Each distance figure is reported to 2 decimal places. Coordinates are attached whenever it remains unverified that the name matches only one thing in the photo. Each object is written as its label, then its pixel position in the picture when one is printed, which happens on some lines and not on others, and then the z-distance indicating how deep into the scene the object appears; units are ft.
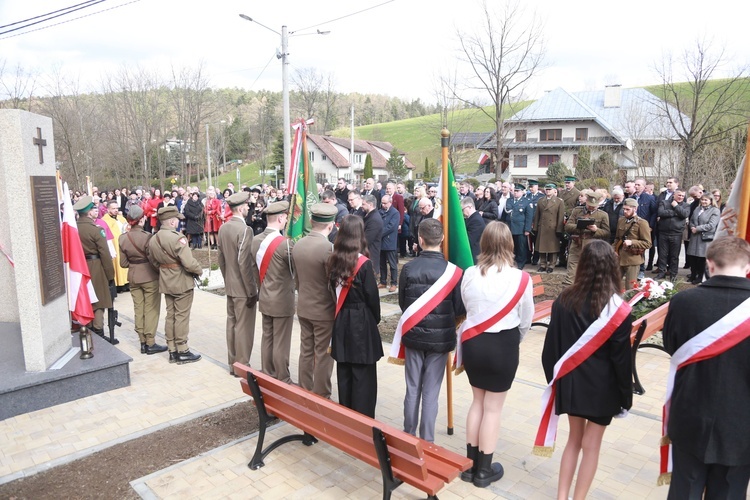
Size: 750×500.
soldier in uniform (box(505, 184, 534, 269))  41.52
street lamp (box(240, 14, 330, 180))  55.62
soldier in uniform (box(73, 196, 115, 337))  24.26
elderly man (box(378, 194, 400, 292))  36.83
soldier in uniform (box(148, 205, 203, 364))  21.95
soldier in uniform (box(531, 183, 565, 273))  40.40
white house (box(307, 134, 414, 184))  202.69
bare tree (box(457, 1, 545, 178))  89.45
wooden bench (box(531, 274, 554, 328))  22.79
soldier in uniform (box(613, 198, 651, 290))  27.71
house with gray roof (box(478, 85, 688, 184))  151.33
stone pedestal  17.94
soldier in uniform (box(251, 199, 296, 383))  18.39
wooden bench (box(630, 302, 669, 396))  18.52
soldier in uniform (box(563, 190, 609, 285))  30.12
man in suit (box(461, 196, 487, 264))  33.32
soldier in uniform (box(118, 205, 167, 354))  23.25
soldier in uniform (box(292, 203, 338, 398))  15.62
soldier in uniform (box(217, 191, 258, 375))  20.42
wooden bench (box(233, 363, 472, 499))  10.58
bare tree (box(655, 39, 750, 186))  64.34
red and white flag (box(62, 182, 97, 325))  20.85
